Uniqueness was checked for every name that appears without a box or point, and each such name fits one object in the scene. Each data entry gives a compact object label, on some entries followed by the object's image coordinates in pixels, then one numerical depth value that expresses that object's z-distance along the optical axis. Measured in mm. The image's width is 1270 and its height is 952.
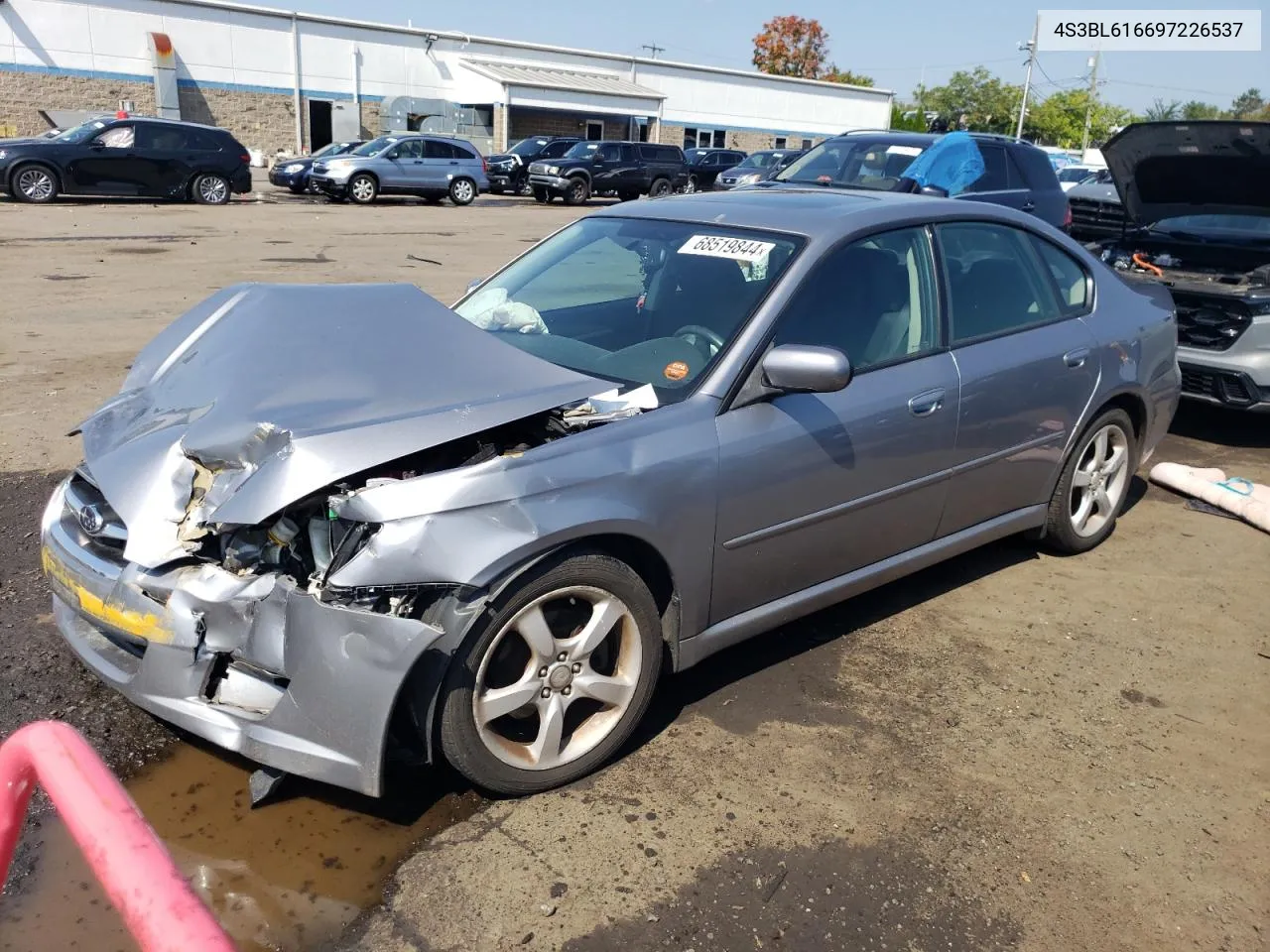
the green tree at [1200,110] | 74300
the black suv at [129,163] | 18812
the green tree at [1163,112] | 72875
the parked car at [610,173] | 27094
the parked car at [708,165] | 29969
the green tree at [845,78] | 78125
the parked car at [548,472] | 2619
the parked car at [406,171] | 23625
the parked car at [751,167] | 18967
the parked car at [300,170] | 24483
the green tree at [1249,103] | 100312
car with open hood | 6371
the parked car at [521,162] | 28969
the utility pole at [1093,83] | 71138
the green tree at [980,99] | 83500
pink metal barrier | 1368
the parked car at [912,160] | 10609
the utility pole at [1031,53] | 64594
